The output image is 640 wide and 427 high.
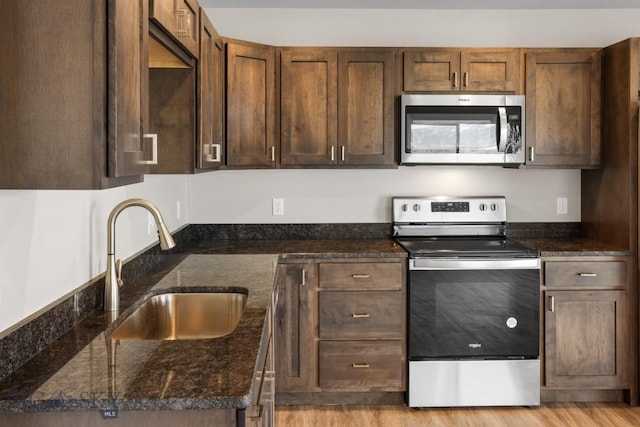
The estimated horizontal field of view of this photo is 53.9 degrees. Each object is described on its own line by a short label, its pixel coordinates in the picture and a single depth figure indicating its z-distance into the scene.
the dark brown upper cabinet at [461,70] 3.73
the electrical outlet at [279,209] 4.13
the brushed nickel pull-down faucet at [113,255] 2.07
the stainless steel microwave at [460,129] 3.71
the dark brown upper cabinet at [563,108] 3.75
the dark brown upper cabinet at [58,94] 1.34
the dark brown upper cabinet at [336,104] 3.75
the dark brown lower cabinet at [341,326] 3.49
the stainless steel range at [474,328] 3.45
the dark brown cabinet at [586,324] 3.49
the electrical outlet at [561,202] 4.14
